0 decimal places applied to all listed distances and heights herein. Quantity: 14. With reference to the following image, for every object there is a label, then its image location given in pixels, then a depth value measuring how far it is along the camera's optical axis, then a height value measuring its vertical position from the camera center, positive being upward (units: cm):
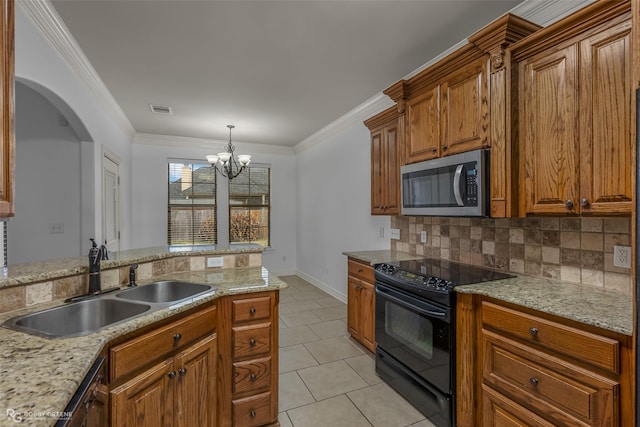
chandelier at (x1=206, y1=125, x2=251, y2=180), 441 +85
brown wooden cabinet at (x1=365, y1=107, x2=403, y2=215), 303 +56
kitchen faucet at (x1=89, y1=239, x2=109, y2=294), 170 -30
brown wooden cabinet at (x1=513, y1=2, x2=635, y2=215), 147 +52
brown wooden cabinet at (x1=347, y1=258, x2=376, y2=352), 289 -89
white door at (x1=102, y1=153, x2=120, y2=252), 367 +18
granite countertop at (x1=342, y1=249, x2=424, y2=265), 289 -42
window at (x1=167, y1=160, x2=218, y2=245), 577 +22
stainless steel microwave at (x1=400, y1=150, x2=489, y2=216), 205 +21
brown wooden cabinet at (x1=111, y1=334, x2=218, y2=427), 127 -83
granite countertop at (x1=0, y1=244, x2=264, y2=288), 148 -27
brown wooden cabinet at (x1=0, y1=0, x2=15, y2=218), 110 +39
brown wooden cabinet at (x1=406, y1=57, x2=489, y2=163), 209 +74
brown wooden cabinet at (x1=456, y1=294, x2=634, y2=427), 127 -76
